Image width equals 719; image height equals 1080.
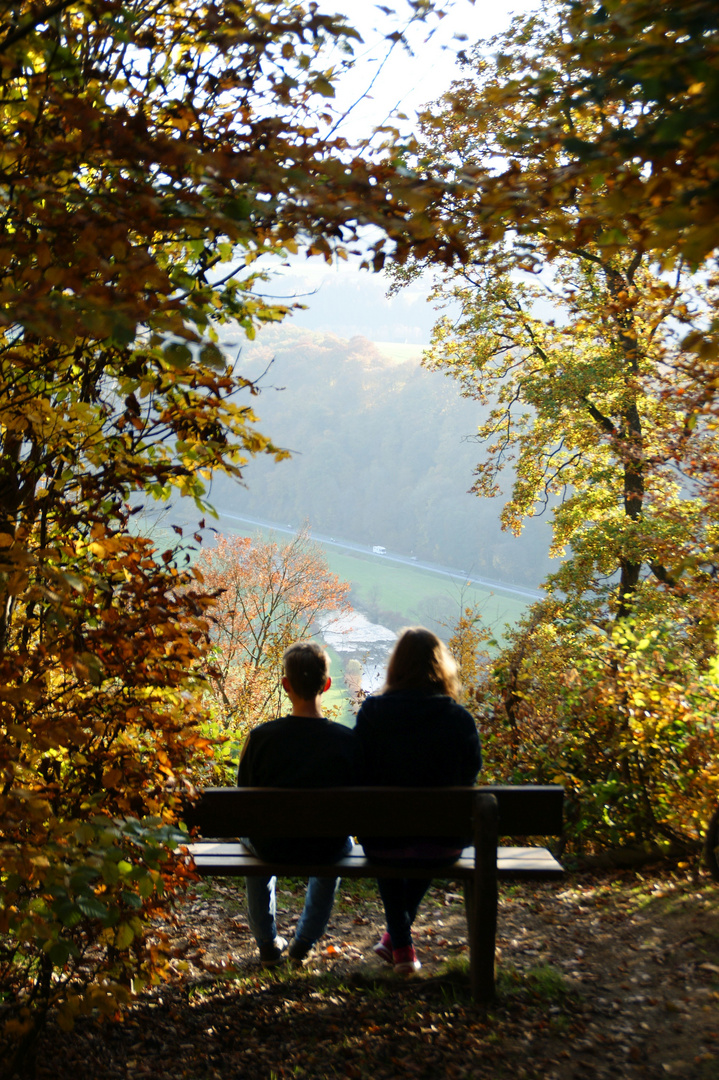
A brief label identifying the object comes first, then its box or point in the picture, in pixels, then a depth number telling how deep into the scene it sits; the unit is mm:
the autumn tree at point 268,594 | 21391
